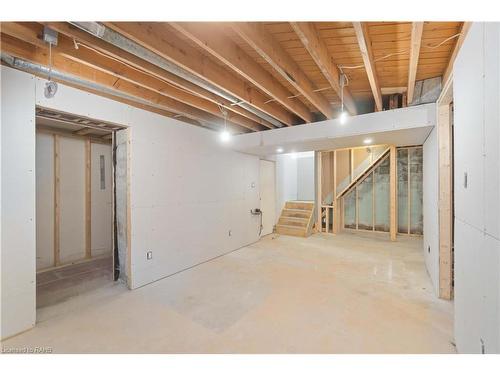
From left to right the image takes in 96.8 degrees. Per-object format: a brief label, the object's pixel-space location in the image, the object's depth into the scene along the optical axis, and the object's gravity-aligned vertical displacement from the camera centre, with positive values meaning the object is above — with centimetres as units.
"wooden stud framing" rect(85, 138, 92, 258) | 397 -20
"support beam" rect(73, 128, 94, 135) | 361 +96
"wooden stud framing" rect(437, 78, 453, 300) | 245 -15
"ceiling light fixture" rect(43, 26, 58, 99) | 154 +102
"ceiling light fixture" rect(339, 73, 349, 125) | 243 +119
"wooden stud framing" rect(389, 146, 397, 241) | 514 -19
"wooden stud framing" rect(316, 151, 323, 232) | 600 -15
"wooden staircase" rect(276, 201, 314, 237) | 570 -87
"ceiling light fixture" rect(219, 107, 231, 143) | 319 +107
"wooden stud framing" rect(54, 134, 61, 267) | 359 -26
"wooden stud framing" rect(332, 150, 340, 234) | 592 -50
